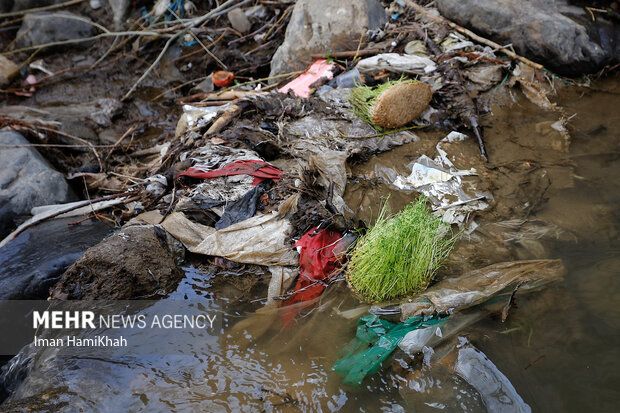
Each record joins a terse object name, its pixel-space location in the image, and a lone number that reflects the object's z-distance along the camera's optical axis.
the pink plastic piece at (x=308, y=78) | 5.15
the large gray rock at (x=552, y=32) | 4.84
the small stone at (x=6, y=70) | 7.11
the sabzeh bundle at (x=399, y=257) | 2.91
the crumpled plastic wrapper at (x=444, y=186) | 3.69
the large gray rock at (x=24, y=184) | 4.25
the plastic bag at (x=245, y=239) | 3.39
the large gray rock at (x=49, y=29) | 7.65
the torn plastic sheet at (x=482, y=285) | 2.82
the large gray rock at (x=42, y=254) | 3.35
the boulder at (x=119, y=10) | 7.65
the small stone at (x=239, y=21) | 7.05
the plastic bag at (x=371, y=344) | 2.64
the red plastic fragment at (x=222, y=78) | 6.24
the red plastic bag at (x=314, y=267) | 3.26
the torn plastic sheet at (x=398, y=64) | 4.90
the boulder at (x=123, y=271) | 3.17
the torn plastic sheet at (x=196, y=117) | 4.74
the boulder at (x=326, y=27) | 5.56
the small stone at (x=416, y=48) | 5.19
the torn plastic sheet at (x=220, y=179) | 3.78
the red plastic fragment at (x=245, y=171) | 3.85
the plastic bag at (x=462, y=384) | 2.37
